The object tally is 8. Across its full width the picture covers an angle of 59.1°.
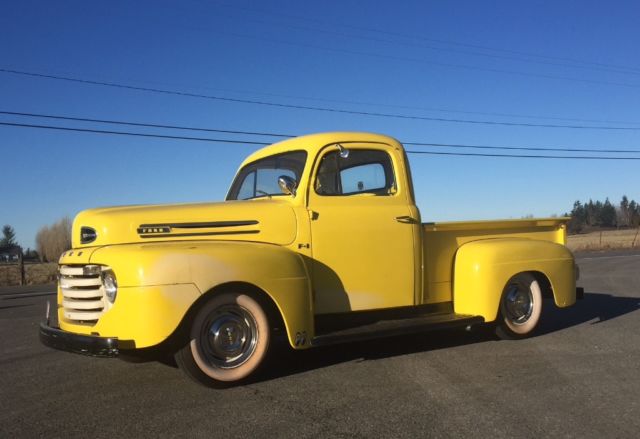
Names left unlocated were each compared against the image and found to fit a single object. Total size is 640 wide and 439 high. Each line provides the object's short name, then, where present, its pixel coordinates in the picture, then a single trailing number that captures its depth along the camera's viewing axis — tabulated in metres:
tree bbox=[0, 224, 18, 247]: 110.56
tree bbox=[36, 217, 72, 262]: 71.06
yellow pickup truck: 4.18
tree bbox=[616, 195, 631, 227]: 120.38
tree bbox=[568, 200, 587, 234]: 126.02
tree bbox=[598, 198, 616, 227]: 124.09
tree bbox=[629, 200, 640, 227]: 105.44
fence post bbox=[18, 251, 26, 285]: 20.61
